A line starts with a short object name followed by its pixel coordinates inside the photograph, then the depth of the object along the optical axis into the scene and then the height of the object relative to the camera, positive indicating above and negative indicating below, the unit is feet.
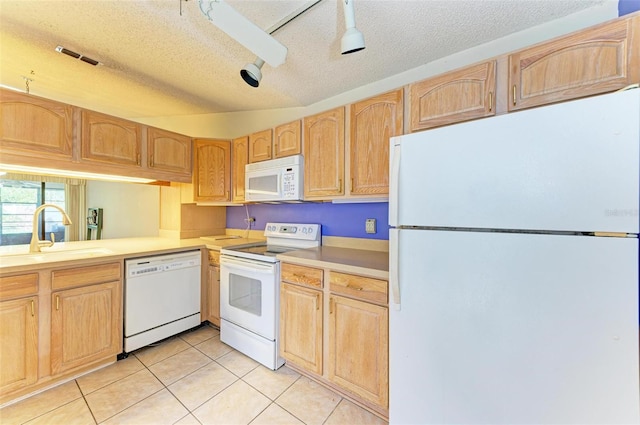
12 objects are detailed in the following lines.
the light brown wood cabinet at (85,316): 5.54 -2.53
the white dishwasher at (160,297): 6.68 -2.53
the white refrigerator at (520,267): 2.53 -0.65
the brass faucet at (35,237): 6.55 -0.68
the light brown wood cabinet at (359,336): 4.66 -2.53
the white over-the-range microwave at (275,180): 7.14 +1.07
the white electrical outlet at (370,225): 6.77 -0.31
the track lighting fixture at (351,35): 3.98 +2.96
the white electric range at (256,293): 6.30 -2.28
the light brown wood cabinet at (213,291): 8.13 -2.68
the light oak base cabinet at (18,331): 4.90 -2.50
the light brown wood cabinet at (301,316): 5.64 -2.51
